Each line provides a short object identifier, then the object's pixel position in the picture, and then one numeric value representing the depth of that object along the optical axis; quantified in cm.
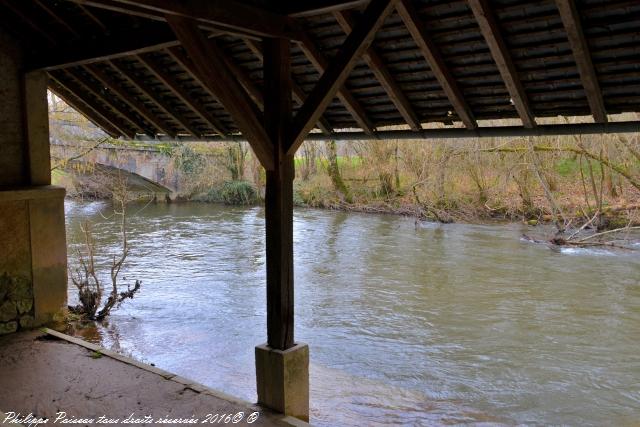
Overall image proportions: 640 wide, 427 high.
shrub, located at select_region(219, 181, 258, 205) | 2059
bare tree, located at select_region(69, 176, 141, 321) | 643
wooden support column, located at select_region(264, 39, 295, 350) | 323
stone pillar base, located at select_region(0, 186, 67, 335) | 470
